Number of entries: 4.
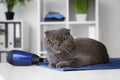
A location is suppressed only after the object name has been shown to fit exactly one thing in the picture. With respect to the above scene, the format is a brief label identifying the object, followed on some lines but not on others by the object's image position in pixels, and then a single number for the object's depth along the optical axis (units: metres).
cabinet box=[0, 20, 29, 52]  2.75
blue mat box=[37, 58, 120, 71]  0.98
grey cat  1.08
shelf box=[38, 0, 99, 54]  2.75
